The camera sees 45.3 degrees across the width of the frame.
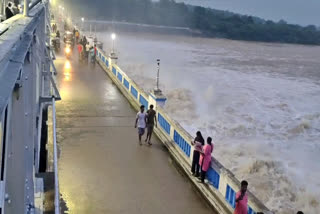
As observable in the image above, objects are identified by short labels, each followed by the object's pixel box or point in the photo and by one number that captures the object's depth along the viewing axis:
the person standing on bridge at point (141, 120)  11.48
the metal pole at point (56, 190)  5.57
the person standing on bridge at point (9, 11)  7.96
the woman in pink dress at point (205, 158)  8.66
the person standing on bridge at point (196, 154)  9.04
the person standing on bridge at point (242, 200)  6.64
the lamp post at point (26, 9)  5.50
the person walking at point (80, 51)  27.18
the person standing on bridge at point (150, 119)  11.57
